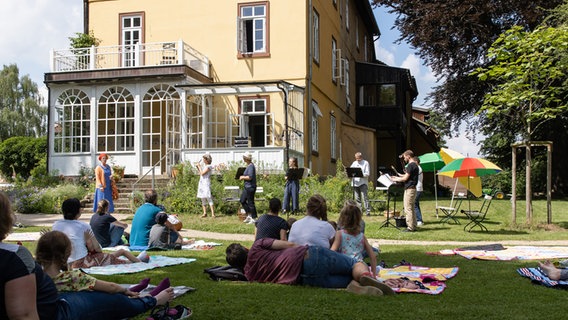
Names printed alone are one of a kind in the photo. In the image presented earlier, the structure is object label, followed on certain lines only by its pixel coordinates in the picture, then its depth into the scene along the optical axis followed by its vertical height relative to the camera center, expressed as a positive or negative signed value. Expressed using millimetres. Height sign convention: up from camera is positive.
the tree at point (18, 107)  52406 +4647
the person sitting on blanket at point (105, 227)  10114 -1265
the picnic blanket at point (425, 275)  6520 -1549
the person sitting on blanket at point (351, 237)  7207 -1013
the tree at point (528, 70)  13516 +2012
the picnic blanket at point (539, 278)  6723 -1504
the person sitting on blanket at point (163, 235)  10223 -1399
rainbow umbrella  14516 -322
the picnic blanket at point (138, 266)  7621 -1524
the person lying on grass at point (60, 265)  4762 -888
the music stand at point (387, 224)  14015 -1670
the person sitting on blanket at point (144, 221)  10266 -1151
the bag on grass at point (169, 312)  5105 -1400
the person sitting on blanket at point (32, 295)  3650 -924
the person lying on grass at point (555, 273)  6863 -1408
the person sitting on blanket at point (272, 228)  8008 -994
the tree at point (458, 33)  25062 +5523
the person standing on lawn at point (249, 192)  15273 -944
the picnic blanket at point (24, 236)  11453 -1628
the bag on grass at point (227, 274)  7160 -1461
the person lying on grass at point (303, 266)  6637 -1290
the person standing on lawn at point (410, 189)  13172 -778
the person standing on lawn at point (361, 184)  17016 -832
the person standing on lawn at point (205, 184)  16016 -782
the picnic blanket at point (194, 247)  10297 -1700
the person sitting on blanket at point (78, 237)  7379 -1044
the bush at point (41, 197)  18016 -1275
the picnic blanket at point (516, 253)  9281 -1652
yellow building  20375 +2598
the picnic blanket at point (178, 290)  6103 -1446
